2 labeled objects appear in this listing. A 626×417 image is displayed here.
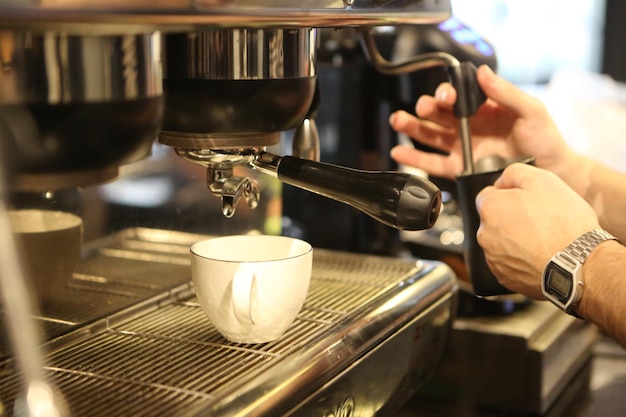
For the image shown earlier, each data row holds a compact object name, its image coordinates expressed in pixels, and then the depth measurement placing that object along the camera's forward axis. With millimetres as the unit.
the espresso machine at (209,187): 762
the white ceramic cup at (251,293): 948
